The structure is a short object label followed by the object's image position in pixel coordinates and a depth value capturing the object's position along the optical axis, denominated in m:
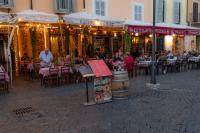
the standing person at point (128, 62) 9.41
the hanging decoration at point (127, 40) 11.30
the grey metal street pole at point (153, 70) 7.63
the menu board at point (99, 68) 5.86
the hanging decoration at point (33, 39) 9.96
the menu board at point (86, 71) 5.79
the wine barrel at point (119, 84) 6.17
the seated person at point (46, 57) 9.01
